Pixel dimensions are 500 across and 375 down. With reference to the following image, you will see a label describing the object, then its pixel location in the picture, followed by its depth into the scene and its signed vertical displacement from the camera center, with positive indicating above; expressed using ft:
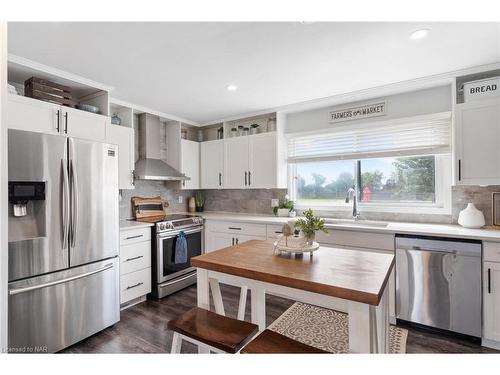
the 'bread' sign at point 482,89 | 7.45 +2.84
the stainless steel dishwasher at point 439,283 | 6.96 -2.83
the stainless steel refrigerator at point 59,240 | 5.90 -1.32
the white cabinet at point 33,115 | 6.76 +2.07
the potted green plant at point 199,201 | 14.65 -0.80
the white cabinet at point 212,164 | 13.32 +1.25
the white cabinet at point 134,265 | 9.02 -2.86
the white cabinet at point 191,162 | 13.04 +1.32
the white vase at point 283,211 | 11.89 -1.18
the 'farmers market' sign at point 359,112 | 9.96 +2.99
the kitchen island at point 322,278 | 3.76 -1.52
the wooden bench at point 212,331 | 4.12 -2.49
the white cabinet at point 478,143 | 7.38 +1.24
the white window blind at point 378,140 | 9.03 +1.84
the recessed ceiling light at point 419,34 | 5.84 +3.53
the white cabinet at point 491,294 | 6.72 -2.92
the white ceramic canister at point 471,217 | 7.87 -1.03
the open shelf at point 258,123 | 12.15 +3.26
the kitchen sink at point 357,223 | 9.50 -1.44
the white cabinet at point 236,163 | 12.48 +1.21
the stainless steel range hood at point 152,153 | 11.31 +1.66
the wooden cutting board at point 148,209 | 11.36 -0.97
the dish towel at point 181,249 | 10.56 -2.57
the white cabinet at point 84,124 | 7.84 +2.08
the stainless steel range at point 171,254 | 10.03 -2.78
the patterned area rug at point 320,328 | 7.05 -4.43
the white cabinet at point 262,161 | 11.68 +1.20
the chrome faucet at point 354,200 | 10.40 -0.60
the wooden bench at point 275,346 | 3.89 -2.52
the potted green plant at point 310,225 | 5.47 -0.85
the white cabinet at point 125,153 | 9.76 +1.39
